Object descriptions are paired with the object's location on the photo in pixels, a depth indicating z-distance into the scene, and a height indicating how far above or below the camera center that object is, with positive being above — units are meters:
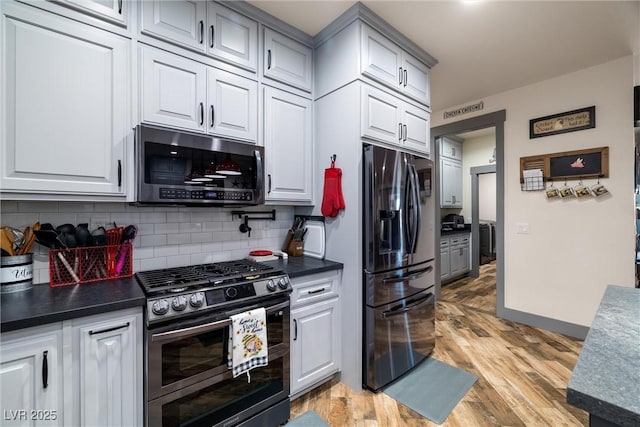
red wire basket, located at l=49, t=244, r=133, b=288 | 1.56 -0.28
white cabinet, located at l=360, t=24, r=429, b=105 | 2.12 +1.20
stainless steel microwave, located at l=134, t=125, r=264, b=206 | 1.61 +0.28
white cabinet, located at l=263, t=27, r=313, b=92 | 2.15 +1.21
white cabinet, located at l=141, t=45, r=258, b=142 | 1.68 +0.75
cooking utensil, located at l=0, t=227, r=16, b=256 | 1.43 -0.13
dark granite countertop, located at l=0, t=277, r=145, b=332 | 1.12 -0.38
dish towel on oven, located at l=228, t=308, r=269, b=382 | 1.56 -0.70
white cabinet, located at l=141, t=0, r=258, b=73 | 1.70 +1.20
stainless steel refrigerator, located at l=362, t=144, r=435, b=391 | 2.05 -0.36
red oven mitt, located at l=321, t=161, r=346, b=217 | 2.15 +0.16
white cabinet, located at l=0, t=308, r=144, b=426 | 1.11 -0.66
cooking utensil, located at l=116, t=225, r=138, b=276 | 1.76 -0.18
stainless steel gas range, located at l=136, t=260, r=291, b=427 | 1.39 -0.70
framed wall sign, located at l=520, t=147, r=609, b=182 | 2.78 +0.51
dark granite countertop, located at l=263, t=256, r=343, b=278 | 1.95 -0.37
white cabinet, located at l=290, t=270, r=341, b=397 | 1.93 -0.81
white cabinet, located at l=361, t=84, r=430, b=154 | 2.12 +0.76
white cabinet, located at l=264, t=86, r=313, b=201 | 2.16 +0.54
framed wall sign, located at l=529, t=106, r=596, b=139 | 2.86 +0.95
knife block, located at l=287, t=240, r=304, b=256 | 2.46 -0.29
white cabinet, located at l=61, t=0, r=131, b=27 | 1.48 +1.10
